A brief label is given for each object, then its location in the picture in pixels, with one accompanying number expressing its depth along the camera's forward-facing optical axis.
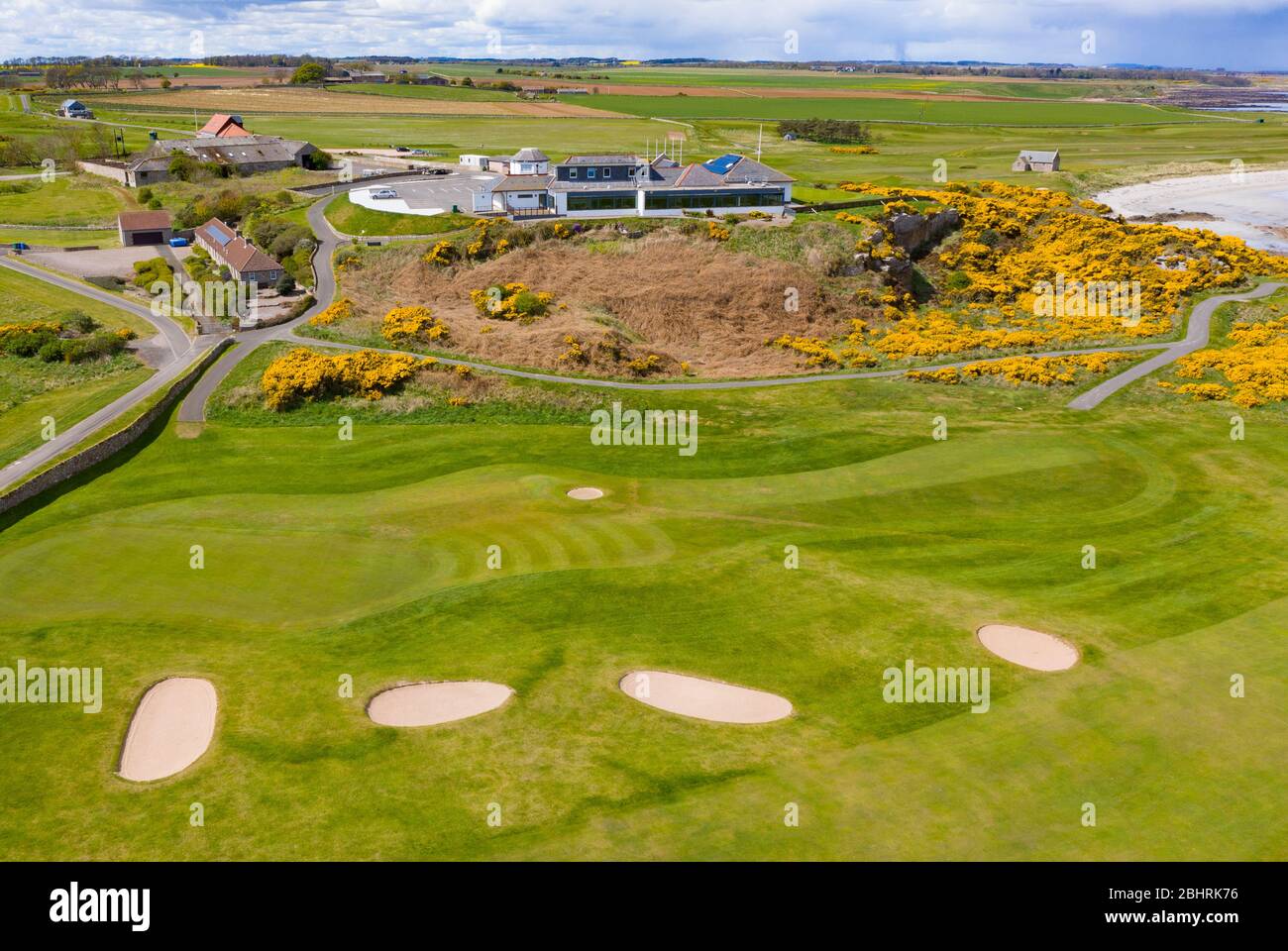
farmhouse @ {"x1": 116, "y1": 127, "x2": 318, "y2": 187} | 137.88
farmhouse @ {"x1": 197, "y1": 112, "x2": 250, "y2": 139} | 163.00
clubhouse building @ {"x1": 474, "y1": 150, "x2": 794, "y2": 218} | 100.88
